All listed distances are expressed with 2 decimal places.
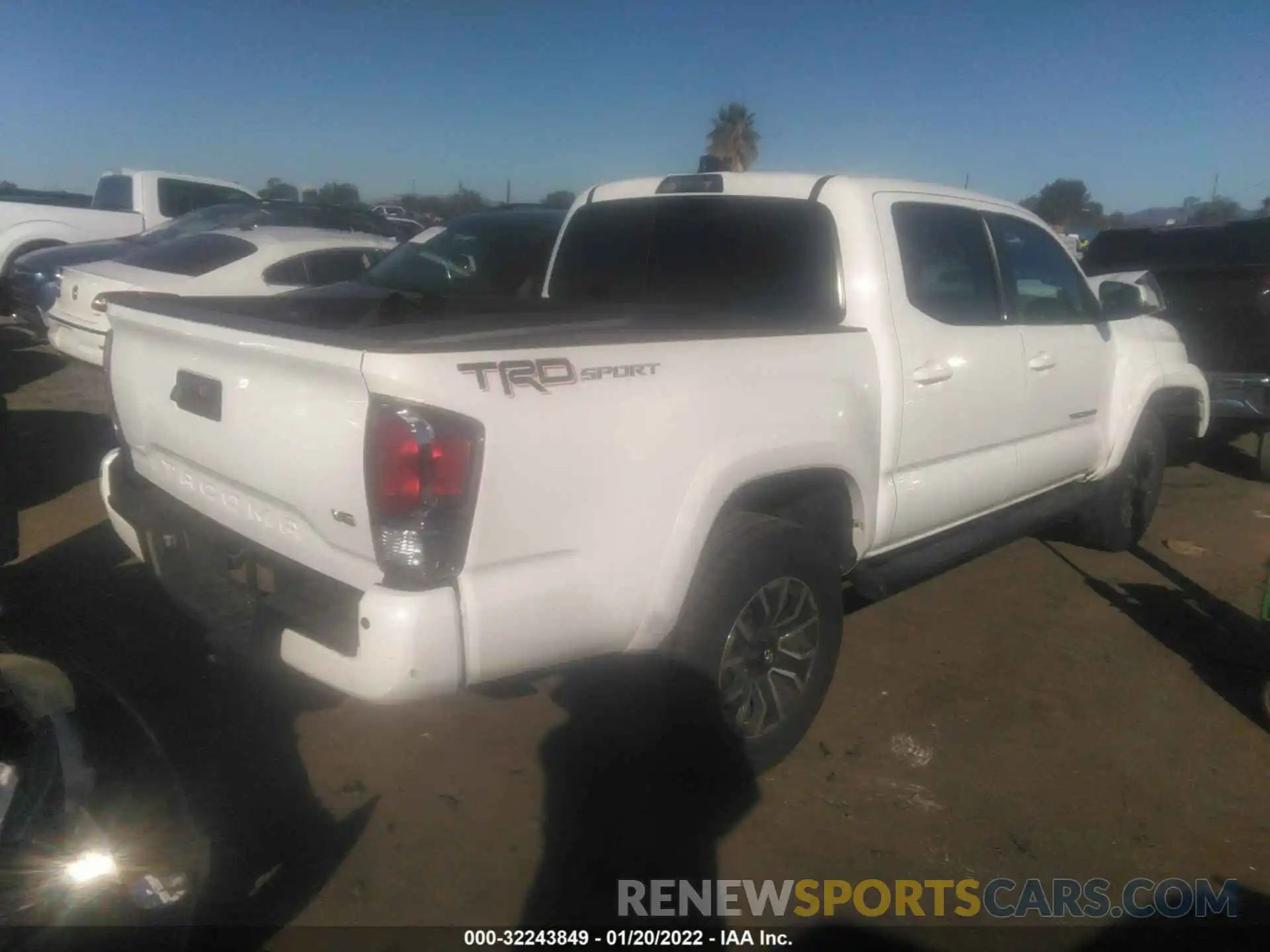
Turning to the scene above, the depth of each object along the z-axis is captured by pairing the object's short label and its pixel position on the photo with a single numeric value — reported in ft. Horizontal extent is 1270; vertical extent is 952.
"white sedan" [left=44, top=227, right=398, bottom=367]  25.88
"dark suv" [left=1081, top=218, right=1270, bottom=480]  23.54
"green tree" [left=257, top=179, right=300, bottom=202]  120.16
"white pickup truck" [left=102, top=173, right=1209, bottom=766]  7.50
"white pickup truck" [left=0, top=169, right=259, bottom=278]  37.93
